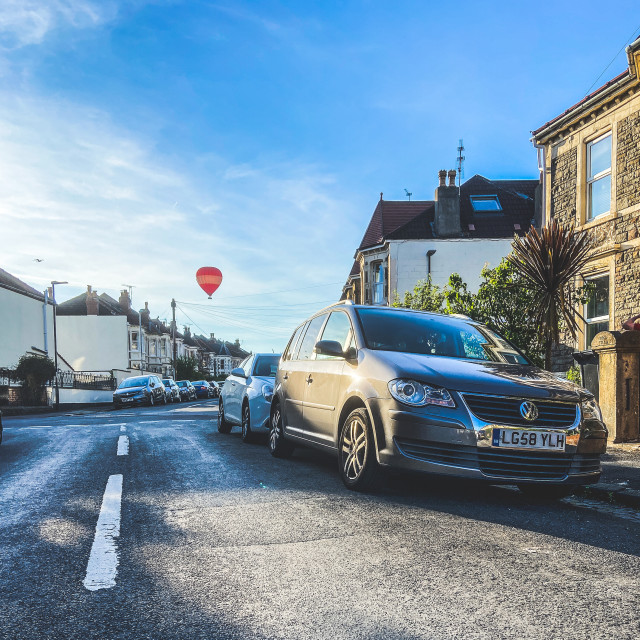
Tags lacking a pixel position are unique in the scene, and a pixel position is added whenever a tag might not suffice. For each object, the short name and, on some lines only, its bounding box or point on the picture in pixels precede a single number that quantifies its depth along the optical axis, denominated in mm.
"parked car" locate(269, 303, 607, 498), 5215
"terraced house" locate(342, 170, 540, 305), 34656
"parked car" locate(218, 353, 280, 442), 10172
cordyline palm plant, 10883
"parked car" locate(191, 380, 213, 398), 60188
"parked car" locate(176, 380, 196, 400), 49834
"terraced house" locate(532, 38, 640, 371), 14461
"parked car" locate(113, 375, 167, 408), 33750
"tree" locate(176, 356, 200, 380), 80875
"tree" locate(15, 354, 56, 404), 34688
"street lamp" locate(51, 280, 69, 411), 36775
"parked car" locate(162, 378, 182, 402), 40591
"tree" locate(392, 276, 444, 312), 16559
